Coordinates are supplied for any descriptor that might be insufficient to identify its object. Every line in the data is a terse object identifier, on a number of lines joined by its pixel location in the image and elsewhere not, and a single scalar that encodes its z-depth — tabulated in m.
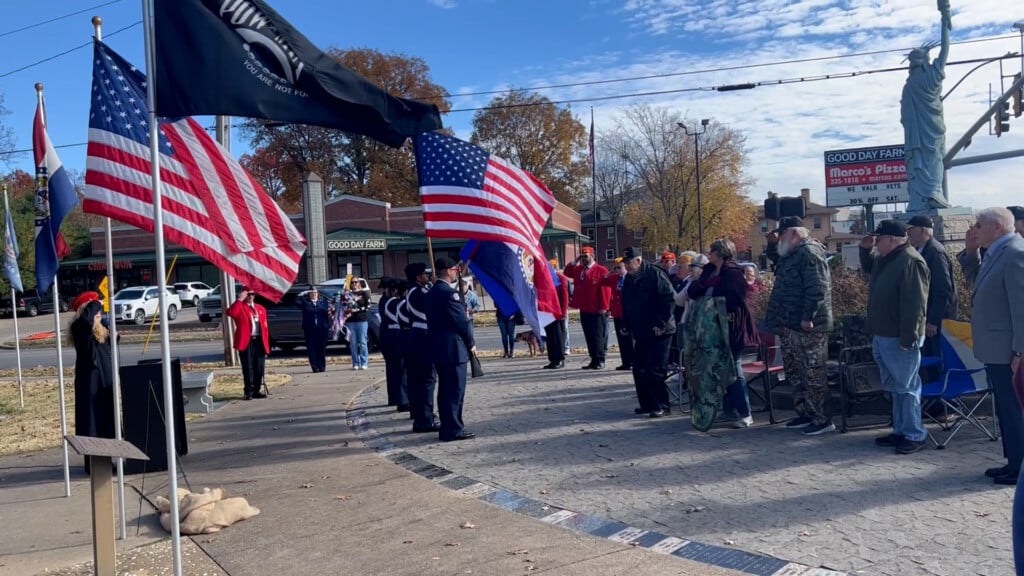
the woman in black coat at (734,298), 8.70
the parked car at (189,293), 50.47
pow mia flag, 4.85
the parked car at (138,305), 39.44
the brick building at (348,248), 51.97
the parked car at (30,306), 50.45
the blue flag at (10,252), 12.41
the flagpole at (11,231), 11.92
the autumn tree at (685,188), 56.34
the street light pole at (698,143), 51.17
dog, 17.69
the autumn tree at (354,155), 61.81
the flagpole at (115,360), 6.12
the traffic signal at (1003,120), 21.47
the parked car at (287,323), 21.75
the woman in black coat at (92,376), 8.26
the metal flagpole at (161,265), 4.52
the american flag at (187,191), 5.64
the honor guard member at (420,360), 9.64
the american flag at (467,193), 9.11
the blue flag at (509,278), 10.02
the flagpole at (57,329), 7.43
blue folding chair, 7.46
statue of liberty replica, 16.22
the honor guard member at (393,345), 11.02
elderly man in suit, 6.18
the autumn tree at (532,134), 62.88
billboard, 35.47
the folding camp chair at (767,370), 8.95
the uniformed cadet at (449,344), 9.03
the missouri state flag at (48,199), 7.16
